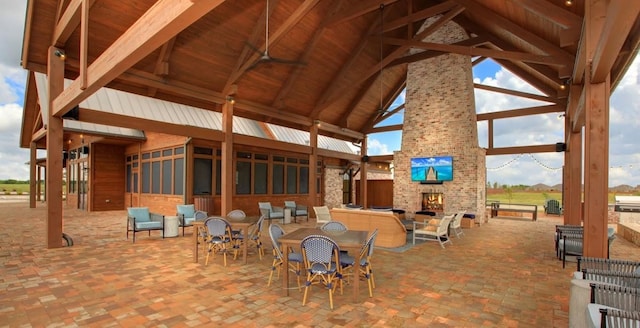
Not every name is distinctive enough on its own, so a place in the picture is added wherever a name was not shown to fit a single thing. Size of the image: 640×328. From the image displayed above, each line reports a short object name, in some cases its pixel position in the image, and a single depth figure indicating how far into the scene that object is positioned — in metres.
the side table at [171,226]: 8.26
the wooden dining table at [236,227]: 5.87
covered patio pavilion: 4.22
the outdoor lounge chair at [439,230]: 7.78
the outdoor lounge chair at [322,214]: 9.65
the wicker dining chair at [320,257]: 3.88
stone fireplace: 12.03
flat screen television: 12.33
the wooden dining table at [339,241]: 4.10
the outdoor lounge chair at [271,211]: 10.98
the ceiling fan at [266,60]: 6.96
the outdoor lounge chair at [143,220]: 7.72
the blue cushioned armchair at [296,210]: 12.11
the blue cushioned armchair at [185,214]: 8.52
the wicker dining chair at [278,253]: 4.45
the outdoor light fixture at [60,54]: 6.99
